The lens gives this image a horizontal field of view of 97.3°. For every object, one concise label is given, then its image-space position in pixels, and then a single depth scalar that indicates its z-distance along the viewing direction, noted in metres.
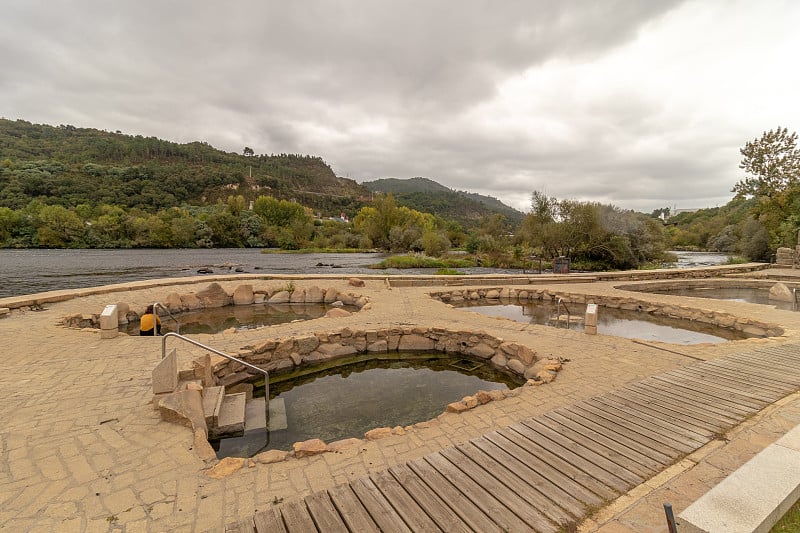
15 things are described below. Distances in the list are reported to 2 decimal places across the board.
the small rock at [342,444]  3.40
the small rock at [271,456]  3.16
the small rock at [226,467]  2.93
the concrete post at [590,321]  7.26
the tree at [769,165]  22.16
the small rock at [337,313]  9.29
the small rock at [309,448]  3.28
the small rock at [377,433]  3.65
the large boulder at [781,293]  12.19
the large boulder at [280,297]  12.74
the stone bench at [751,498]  1.78
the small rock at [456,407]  4.18
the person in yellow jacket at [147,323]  7.71
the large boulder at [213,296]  11.91
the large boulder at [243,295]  12.41
